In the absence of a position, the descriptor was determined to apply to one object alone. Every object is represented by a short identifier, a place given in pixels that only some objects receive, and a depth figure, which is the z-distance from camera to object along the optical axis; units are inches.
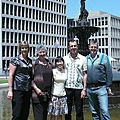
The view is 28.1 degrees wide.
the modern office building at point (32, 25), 2728.4
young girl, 220.6
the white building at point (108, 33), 3723.3
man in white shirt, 229.7
